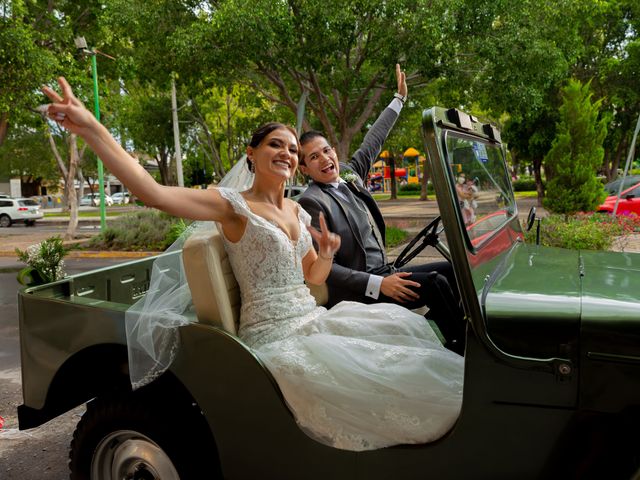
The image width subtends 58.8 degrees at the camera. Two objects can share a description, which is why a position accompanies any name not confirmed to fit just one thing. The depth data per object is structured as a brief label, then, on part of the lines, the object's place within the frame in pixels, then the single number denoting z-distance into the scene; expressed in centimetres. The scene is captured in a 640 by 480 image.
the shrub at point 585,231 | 831
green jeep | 164
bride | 190
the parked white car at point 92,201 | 5138
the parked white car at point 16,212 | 2819
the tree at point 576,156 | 1059
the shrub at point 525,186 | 4015
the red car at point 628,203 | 1344
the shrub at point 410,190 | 4369
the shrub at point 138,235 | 1362
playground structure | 3669
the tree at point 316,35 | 1120
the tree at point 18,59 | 1214
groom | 260
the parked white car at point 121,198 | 5597
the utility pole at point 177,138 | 2028
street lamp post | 1376
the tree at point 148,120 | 2681
